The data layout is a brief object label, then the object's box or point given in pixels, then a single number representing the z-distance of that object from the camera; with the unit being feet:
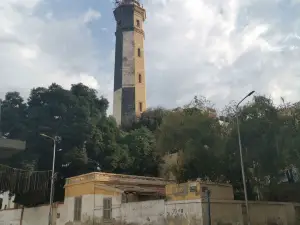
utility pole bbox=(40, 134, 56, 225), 85.81
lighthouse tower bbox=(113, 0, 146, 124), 172.55
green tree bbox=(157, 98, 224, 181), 81.46
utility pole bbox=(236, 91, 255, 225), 64.59
